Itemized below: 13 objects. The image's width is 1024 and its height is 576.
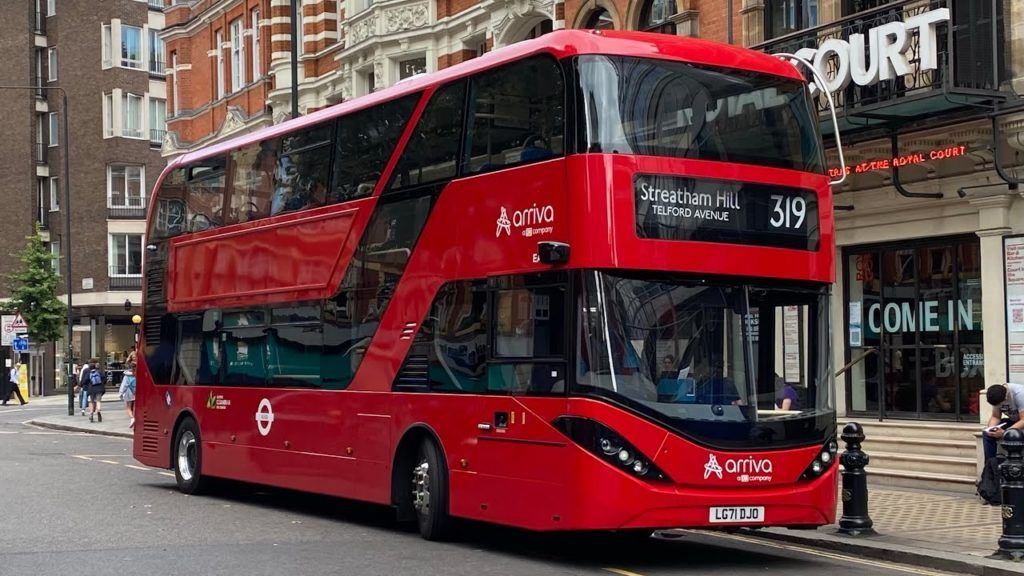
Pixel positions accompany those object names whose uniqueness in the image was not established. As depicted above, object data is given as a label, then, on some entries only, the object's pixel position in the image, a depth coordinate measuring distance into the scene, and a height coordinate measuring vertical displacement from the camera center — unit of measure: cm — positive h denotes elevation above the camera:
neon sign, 1689 +205
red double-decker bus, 1078 +31
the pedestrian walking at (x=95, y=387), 3838 -134
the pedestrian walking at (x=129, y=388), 3431 -126
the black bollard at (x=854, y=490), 1300 -156
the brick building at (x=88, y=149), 6825 +946
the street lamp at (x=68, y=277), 4141 +201
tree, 5928 +188
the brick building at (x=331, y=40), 2534 +665
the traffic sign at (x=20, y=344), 4816 -13
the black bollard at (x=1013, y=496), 1128 -144
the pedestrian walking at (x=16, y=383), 5362 -165
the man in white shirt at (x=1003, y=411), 1500 -99
